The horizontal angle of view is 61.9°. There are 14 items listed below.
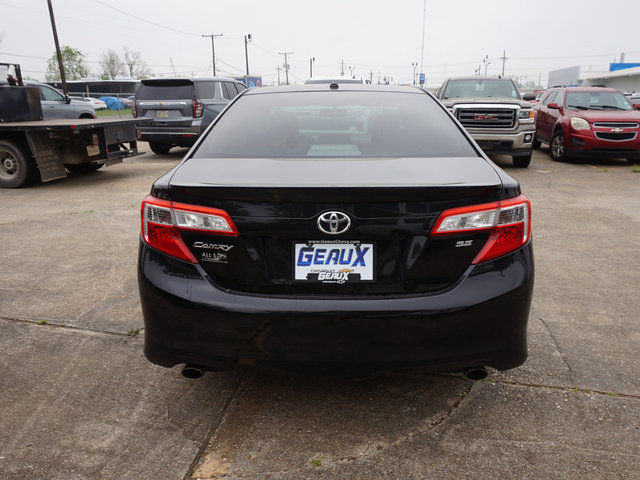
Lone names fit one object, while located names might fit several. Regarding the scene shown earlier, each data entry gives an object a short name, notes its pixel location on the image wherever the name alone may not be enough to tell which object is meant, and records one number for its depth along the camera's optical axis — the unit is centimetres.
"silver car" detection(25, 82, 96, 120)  1659
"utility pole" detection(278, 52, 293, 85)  10167
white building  6431
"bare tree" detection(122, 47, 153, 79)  9462
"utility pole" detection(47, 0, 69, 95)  3091
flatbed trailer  868
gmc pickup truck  1066
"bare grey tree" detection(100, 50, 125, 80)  9125
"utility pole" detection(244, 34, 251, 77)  6888
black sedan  213
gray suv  1209
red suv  1138
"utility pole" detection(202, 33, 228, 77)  7509
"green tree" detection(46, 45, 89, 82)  8431
